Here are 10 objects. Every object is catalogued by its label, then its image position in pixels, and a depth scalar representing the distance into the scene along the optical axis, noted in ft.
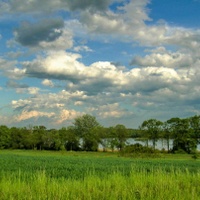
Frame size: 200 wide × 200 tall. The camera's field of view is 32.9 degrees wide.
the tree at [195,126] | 364.38
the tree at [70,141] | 402.72
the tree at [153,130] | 386.73
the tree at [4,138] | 406.62
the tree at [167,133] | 377.91
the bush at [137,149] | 266.98
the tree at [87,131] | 387.14
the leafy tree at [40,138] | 406.62
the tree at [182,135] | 352.08
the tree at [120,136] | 391.04
